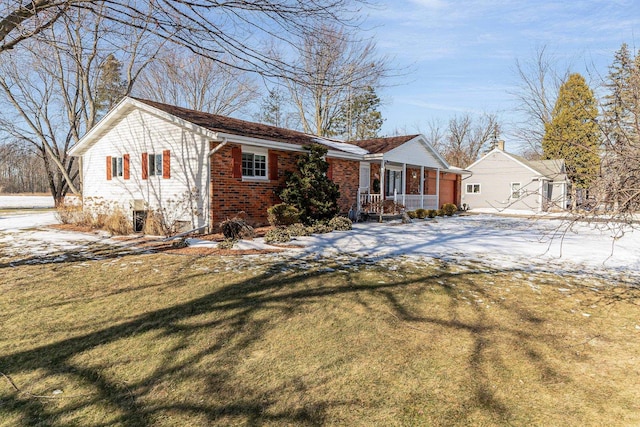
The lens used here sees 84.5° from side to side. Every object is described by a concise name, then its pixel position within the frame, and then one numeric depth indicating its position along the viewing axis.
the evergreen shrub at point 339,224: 11.96
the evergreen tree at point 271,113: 32.06
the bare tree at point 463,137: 44.72
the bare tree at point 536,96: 20.88
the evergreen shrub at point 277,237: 9.13
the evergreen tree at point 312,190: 11.84
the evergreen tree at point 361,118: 30.33
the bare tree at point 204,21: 5.06
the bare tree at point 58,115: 20.73
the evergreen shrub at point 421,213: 17.95
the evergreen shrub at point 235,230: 9.59
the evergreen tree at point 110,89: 25.41
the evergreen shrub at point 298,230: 10.23
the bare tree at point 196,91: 27.42
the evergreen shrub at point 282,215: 11.18
